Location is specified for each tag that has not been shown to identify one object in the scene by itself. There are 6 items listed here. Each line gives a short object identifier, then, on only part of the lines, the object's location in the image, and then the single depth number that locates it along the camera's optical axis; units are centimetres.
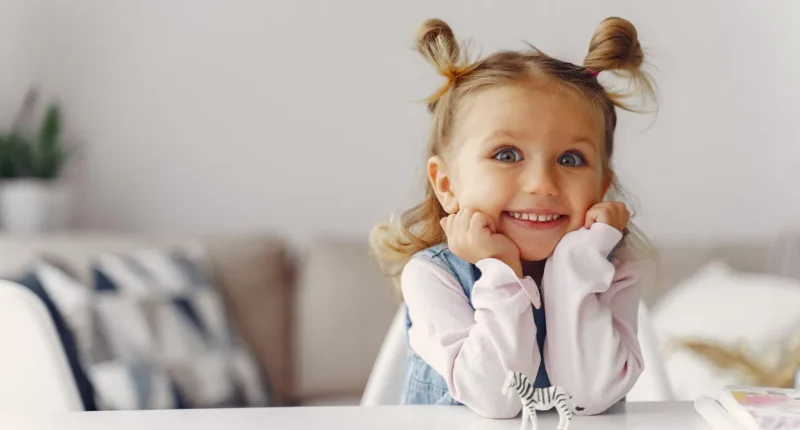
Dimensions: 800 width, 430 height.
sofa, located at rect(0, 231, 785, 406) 230
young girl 73
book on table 63
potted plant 242
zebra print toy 65
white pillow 165
